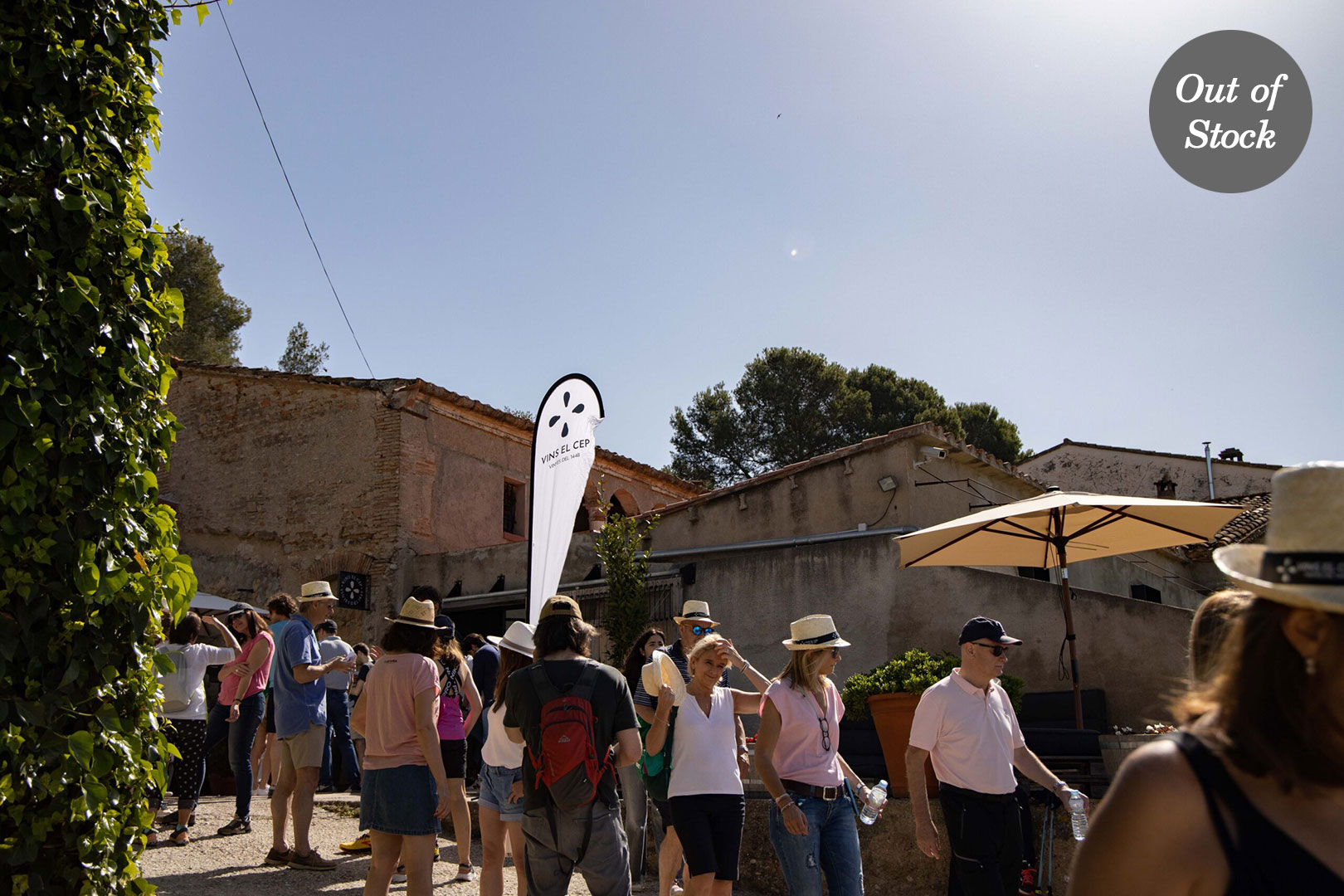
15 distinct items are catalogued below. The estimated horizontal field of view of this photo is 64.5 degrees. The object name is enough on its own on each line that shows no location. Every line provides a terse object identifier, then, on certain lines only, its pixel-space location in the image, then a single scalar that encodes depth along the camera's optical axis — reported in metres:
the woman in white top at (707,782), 5.47
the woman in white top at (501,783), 6.12
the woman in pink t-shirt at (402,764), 5.46
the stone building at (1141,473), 29.22
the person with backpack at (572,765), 4.60
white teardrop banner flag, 9.57
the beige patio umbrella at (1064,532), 8.49
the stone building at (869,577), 11.96
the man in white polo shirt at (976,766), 5.21
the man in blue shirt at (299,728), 7.43
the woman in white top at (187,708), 7.94
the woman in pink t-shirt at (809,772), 5.29
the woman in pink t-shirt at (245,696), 8.09
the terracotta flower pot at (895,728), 8.02
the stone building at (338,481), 19.11
